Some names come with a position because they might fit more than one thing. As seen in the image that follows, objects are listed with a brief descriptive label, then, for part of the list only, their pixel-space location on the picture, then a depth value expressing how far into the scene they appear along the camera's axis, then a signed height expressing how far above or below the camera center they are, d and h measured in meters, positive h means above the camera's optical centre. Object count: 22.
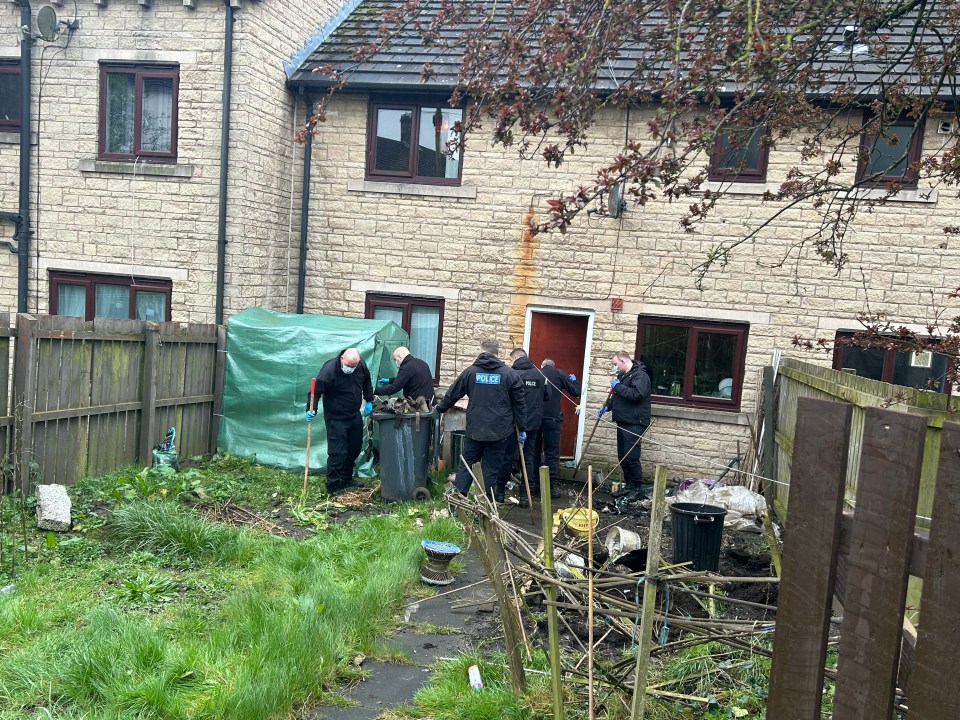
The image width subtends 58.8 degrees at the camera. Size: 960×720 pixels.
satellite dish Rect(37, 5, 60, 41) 12.03 +3.19
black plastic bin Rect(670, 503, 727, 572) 7.41 -2.10
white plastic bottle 4.91 -2.32
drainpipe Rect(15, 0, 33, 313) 12.35 +1.16
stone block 7.77 -2.39
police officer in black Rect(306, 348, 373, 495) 10.47 -1.76
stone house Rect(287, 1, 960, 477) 11.59 +0.33
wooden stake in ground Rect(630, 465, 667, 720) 3.47 -1.27
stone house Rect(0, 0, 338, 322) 12.05 +1.44
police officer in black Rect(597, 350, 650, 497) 11.26 -1.59
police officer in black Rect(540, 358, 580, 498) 11.59 -1.74
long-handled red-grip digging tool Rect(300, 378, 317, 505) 10.45 -1.51
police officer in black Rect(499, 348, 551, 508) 11.21 -1.45
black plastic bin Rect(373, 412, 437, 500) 10.25 -2.19
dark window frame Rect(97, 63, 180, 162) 12.26 +2.14
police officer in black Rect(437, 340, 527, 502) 9.96 -1.52
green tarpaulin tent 11.38 -1.46
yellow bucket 8.08 -2.35
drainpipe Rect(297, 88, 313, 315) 13.02 +1.01
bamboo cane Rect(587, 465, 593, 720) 3.74 -1.56
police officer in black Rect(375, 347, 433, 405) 11.32 -1.40
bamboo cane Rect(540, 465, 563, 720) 3.93 -1.60
